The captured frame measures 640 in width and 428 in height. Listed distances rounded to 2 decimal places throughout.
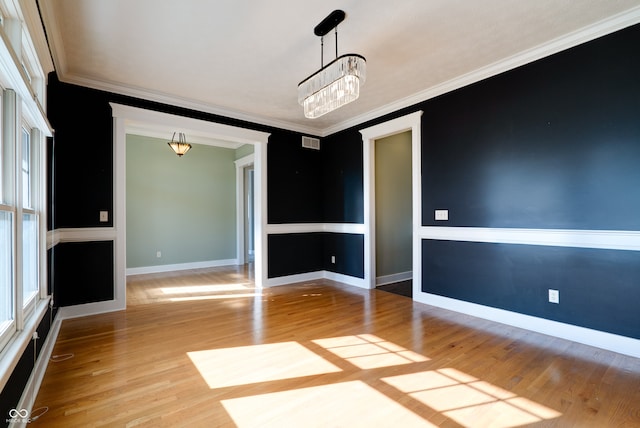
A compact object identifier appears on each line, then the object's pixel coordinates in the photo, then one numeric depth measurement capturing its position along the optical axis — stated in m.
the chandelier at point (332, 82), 2.41
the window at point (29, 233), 2.22
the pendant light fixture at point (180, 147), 5.34
